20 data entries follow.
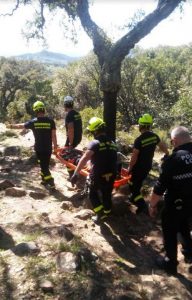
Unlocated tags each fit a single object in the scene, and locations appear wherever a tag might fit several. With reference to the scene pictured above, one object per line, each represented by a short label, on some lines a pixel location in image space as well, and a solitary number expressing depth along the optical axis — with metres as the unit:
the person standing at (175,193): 3.19
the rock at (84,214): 4.51
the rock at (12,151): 7.39
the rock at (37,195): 5.13
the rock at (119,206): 4.74
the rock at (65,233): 3.58
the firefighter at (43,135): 5.33
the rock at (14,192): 5.00
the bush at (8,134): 8.94
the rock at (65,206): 4.88
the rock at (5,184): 5.22
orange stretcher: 5.21
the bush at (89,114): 10.41
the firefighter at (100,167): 4.20
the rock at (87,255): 3.25
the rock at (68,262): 3.03
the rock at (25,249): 3.21
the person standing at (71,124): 5.81
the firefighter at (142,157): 4.52
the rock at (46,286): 2.78
